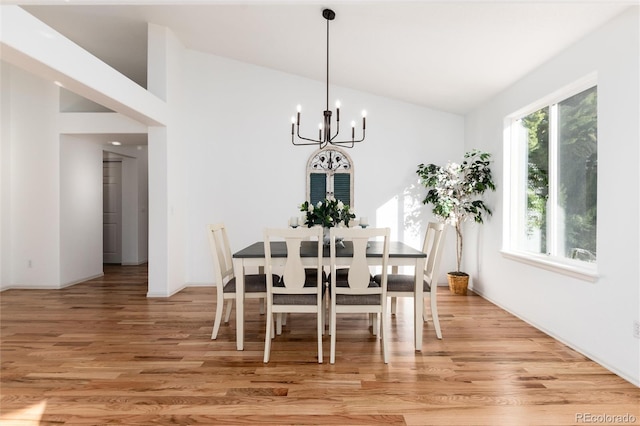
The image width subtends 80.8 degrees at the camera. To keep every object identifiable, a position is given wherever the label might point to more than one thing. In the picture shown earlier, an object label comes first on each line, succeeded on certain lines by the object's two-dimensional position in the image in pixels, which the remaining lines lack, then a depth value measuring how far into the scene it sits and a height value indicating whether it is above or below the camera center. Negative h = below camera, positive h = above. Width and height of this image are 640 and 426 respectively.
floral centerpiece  3.33 -0.07
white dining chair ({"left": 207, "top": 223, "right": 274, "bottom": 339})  3.26 -0.68
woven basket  4.95 -1.03
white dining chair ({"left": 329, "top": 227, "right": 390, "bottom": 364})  2.79 -0.65
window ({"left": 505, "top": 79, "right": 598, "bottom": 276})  3.05 +0.24
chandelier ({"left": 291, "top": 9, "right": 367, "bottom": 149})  3.45 +0.85
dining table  2.99 -0.45
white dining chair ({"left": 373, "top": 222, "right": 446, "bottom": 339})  3.18 -0.65
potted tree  4.72 +0.18
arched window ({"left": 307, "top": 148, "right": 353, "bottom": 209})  5.52 +0.48
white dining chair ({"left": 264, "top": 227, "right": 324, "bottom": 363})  2.83 -0.64
